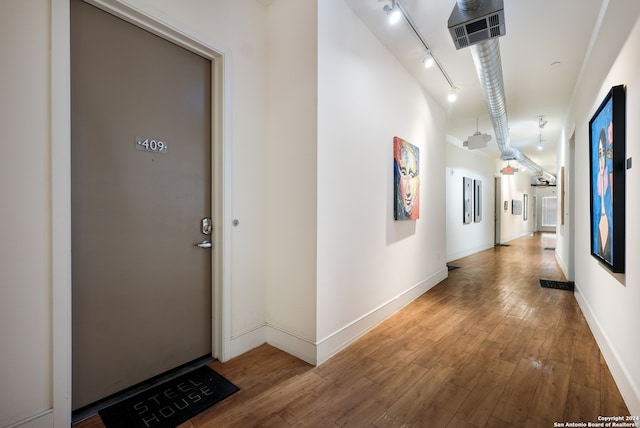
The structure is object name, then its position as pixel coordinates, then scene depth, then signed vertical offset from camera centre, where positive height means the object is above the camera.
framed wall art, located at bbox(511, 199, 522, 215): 11.67 +0.27
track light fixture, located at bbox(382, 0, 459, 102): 2.41 +1.89
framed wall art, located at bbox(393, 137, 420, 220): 3.43 +0.44
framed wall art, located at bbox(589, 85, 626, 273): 1.97 +0.25
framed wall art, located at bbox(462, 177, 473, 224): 7.52 +0.38
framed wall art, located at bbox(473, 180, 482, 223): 8.22 +0.38
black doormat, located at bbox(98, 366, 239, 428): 1.67 -1.22
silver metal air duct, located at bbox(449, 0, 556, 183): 2.19 +1.57
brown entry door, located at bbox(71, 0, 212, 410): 1.72 +0.08
